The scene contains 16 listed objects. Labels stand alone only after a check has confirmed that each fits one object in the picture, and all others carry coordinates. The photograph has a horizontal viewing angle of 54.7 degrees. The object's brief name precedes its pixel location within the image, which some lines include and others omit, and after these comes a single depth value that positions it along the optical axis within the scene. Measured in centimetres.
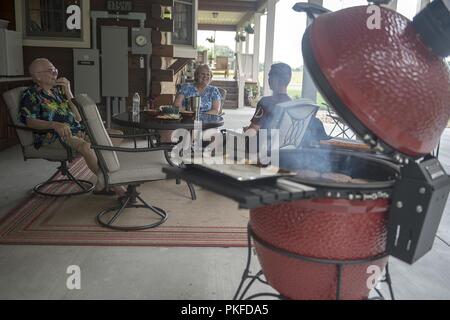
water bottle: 387
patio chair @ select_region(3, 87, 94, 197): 341
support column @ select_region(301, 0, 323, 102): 629
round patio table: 335
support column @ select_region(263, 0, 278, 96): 1010
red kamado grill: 124
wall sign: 621
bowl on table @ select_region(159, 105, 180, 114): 372
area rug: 269
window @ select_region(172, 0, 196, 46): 749
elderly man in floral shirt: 341
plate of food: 355
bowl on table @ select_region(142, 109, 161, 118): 376
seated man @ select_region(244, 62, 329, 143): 304
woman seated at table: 431
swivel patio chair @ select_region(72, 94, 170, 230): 269
